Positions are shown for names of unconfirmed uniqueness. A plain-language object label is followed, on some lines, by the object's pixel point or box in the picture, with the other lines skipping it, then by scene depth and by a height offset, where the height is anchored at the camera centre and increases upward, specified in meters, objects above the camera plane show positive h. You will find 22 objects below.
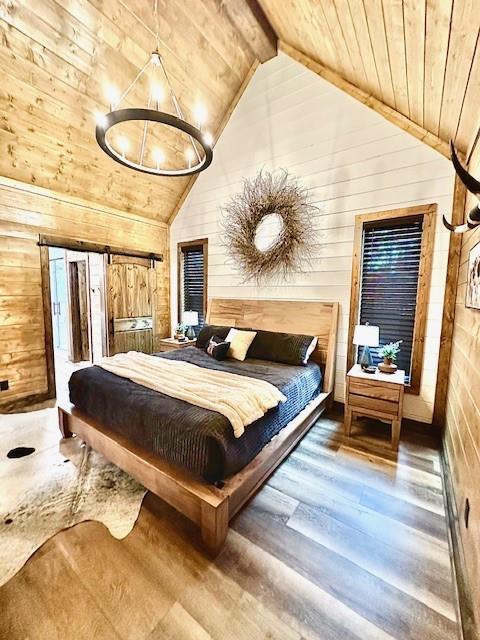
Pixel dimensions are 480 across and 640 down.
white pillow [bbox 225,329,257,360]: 3.22 -0.58
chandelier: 1.83 +1.92
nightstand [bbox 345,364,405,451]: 2.46 -0.95
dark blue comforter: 1.59 -0.89
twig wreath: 3.39 +0.95
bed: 1.57 -1.03
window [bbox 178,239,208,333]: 4.61 +0.26
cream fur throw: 1.81 -0.73
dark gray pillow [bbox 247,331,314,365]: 3.06 -0.62
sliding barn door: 4.29 -0.18
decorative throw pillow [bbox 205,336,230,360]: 3.19 -0.66
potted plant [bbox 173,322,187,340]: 4.48 -0.64
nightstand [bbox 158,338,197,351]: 4.24 -0.81
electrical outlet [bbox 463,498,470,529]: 1.41 -1.14
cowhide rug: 1.61 -1.45
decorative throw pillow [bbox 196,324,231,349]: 3.64 -0.54
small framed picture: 1.61 +0.12
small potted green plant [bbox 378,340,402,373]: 2.63 -0.61
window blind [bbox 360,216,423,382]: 2.79 +0.19
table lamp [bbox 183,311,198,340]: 4.43 -0.44
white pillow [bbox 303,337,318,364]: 3.05 -0.62
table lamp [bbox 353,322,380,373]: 2.62 -0.43
